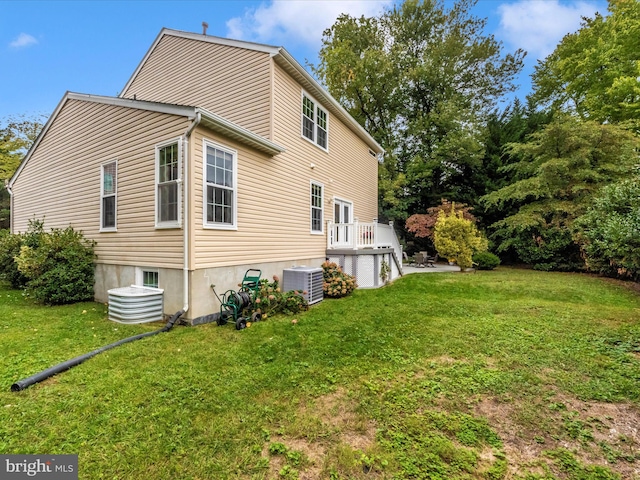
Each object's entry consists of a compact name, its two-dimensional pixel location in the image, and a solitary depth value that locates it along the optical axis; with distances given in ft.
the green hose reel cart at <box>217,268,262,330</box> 18.26
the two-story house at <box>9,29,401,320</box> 19.25
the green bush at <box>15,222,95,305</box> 23.04
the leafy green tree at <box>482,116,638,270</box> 42.34
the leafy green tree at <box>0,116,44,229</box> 63.05
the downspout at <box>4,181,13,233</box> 35.58
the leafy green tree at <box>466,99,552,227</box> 57.26
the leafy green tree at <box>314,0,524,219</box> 64.49
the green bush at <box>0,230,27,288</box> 29.99
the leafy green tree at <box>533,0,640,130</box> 50.16
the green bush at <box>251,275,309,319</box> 20.16
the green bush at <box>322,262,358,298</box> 27.45
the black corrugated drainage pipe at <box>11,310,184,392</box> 10.55
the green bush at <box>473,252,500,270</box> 44.93
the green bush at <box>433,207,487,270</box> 39.17
